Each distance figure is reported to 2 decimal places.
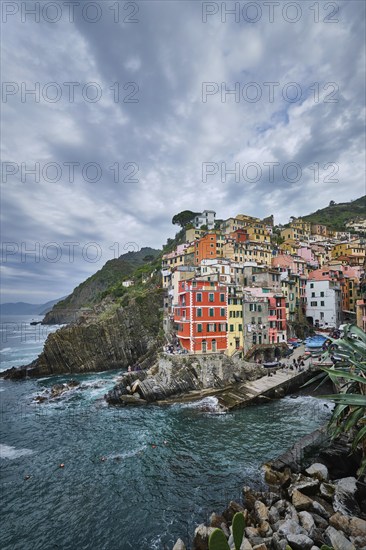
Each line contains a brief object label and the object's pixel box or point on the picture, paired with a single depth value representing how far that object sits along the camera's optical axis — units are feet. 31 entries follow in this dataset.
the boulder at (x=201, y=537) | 41.47
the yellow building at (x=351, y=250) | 251.64
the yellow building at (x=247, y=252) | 220.64
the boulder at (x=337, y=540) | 36.78
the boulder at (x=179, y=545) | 40.83
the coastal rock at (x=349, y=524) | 39.93
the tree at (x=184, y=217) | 384.68
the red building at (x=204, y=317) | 128.26
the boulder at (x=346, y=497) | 45.24
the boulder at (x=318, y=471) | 54.75
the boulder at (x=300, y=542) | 37.73
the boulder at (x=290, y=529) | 39.88
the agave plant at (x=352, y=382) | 34.88
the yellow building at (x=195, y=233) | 291.79
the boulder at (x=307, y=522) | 40.83
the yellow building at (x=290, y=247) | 257.55
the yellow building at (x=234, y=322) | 135.95
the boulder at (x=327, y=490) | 48.85
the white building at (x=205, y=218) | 350.84
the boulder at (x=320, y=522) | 42.45
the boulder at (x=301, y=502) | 46.14
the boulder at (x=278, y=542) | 38.04
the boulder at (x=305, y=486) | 50.19
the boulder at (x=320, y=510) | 44.73
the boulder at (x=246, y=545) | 36.78
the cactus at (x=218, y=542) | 18.25
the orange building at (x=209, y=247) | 224.94
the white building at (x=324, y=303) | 184.44
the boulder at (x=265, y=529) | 41.68
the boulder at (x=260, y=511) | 44.97
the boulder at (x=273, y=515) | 44.39
